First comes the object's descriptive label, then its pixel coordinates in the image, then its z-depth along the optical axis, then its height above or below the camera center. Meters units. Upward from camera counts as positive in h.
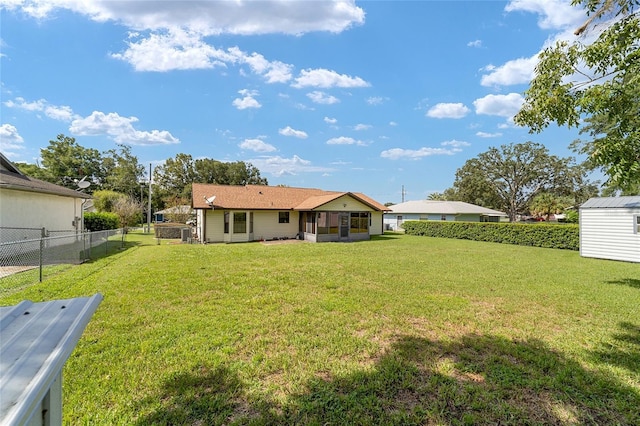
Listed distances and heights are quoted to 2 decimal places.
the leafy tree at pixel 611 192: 24.90 +2.14
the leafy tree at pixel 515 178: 39.81 +5.48
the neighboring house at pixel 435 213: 33.88 +0.38
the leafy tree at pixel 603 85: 5.07 +2.54
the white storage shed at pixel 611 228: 12.14 -0.56
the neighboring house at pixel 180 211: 30.18 +0.63
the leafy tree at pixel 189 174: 46.28 +7.11
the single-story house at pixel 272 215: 18.58 +0.11
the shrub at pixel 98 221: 20.00 -0.30
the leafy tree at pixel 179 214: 29.92 +0.30
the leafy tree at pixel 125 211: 27.66 +0.57
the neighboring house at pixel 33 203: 10.62 +0.63
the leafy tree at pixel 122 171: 45.59 +7.48
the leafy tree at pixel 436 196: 65.95 +4.69
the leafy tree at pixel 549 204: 36.28 +1.45
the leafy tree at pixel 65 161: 41.66 +8.23
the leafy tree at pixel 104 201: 29.80 +1.66
